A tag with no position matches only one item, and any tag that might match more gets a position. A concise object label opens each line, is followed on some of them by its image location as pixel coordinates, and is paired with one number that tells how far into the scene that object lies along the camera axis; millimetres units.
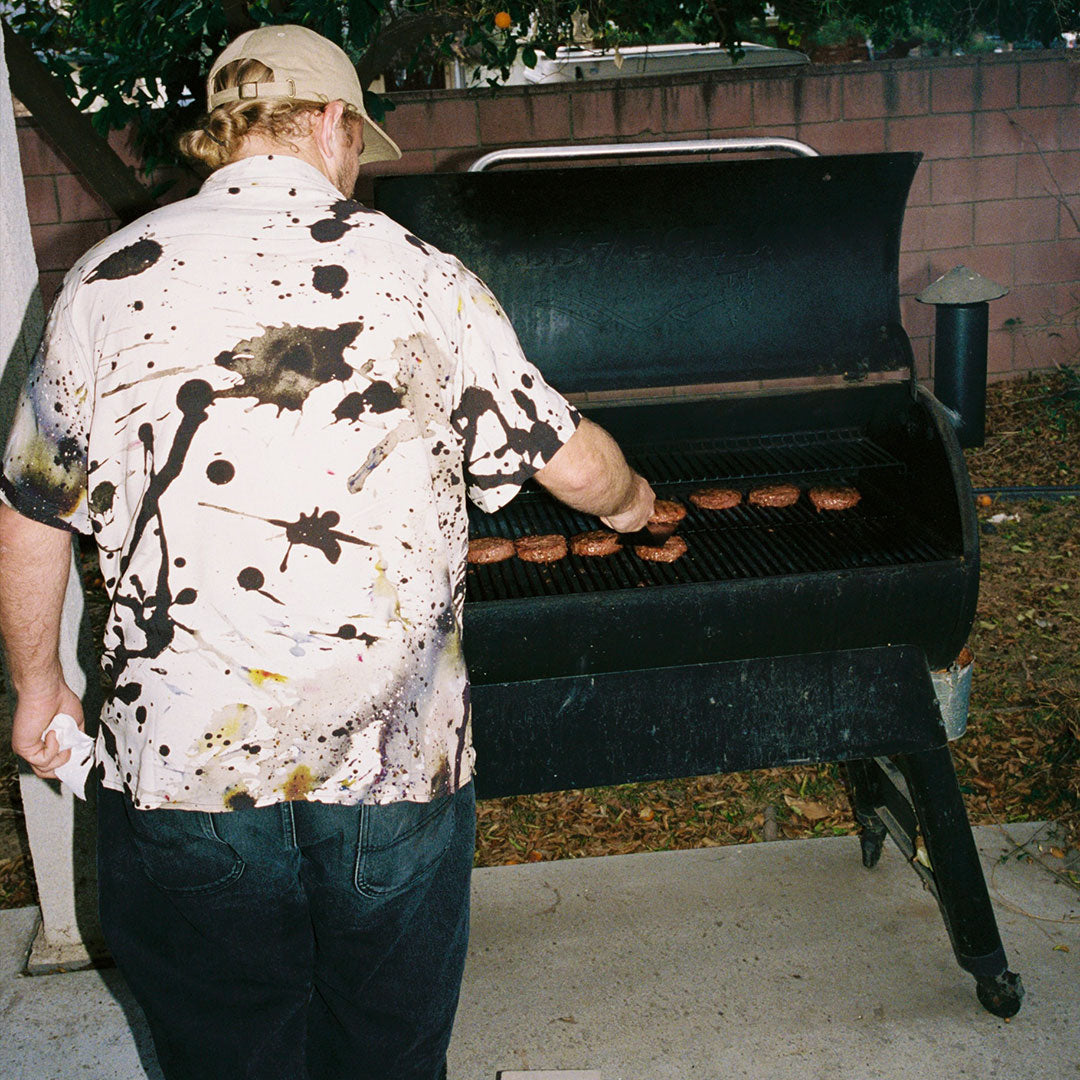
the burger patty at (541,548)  2672
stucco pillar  2258
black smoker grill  2201
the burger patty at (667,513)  2826
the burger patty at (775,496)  2932
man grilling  1387
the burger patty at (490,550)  2654
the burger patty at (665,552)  2641
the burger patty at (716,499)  2931
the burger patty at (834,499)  2865
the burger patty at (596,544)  2697
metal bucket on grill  2369
